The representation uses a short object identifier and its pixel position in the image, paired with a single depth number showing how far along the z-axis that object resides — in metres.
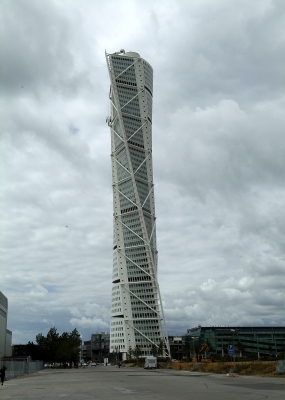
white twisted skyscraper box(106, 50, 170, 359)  157.88
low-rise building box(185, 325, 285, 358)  167.00
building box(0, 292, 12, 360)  161.38
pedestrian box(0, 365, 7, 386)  40.23
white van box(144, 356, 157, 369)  82.30
